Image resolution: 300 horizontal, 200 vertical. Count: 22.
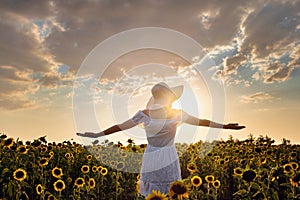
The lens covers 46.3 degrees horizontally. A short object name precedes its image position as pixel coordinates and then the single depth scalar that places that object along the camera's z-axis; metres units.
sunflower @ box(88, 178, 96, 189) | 6.41
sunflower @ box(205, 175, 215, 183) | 5.84
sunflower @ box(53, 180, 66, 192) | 5.79
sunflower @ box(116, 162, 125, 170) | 8.54
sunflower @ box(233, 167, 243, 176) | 5.97
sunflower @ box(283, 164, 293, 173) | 5.20
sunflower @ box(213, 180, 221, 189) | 5.68
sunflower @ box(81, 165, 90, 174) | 6.91
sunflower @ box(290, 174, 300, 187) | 4.49
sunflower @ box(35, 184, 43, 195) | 5.32
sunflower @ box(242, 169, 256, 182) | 4.73
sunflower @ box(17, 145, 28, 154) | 7.60
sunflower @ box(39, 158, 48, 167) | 6.82
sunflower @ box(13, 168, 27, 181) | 5.69
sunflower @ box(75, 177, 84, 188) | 6.04
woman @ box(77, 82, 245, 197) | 4.95
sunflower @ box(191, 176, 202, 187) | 5.16
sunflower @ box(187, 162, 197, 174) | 6.46
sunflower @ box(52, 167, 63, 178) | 6.33
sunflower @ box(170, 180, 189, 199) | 3.10
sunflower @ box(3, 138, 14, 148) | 7.88
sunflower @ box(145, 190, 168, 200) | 3.16
